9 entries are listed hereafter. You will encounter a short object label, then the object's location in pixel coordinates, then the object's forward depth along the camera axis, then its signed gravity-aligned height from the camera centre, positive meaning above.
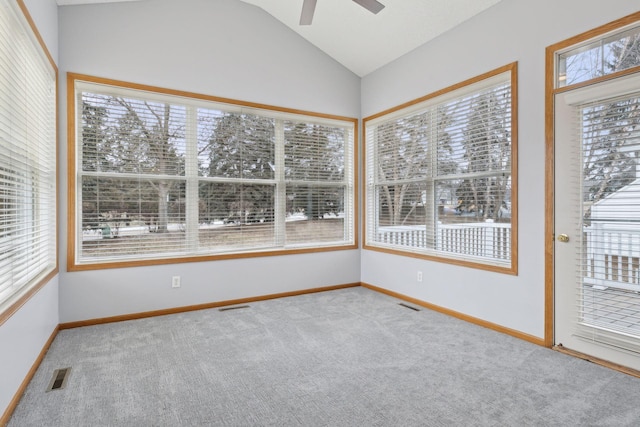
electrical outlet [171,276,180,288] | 3.79 -0.72
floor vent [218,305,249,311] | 3.92 -1.05
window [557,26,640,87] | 2.44 +1.12
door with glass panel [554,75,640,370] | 2.42 -0.06
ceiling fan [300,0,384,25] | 2.70 +1.59
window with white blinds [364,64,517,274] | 3.26 +0.41
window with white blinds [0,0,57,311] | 2.07 +0.39
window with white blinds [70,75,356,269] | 3.47 +0.40
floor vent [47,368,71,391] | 2.24 -1.08
